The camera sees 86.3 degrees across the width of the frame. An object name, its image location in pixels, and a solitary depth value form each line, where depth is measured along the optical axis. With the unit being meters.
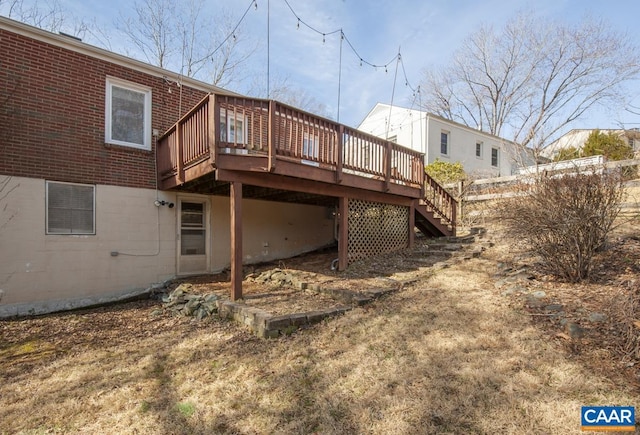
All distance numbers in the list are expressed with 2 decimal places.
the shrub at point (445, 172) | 13.20
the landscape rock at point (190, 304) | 5.46
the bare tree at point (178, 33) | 17.19
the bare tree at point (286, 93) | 22.36
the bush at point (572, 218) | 4.80
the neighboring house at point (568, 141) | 20.39
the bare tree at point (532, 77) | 19.98
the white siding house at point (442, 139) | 16.70
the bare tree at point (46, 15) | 11.99
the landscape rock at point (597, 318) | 3.63
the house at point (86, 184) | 5.88
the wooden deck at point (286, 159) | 5.50
